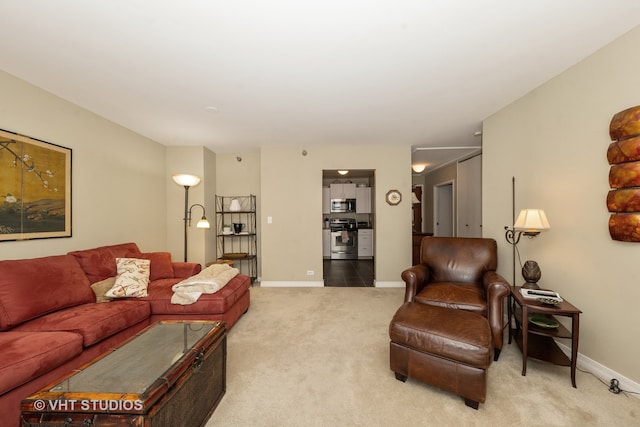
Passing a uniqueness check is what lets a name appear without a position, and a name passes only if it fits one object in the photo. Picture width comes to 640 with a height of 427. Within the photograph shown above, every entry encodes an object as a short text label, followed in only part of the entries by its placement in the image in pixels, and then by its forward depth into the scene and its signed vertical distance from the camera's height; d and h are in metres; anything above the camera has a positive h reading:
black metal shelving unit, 4.78 -0.41
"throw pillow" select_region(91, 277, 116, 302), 2.33 -0.71
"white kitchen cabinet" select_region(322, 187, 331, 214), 6.85 +0.47
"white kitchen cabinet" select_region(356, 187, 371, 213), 6.76 +0.44
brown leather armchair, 2.09 -0.67
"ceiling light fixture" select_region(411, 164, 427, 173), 5.31 +1.04
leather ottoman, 1.58 -0.92
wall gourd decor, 1.66 +0.27
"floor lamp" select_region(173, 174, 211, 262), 3.47 +0.47
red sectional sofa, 1.38 -0.79
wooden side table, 1.79 -0.91
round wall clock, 4.38 +0.32
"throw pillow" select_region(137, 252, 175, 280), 3.01 -0.63
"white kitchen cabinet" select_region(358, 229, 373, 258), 6.83 -0.72
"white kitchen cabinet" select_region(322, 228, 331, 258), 6.92 -0.77
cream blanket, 2.46 -0.75
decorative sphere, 2.17 -0.51
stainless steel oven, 6.81 -0.72
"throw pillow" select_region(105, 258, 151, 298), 2.37 -0.65
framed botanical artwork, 2.08 +0.25
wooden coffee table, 1.04 -0.82
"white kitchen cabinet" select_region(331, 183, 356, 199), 6.77 +0.66
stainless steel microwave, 6.73 +0.27
